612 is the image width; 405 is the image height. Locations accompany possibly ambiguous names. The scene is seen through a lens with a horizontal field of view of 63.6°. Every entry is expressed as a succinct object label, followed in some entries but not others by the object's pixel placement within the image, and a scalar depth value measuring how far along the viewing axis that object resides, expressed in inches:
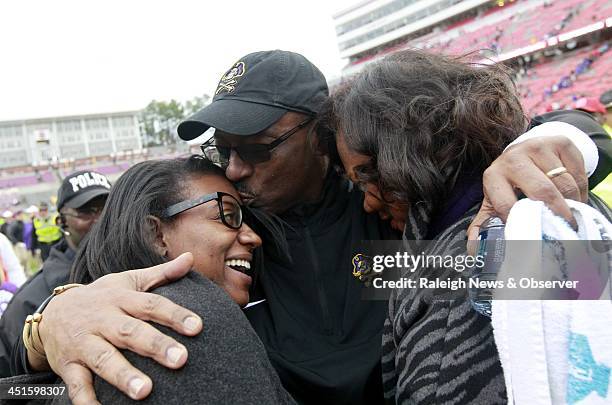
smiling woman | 42.0
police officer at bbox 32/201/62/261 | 310.5
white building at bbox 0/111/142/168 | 2297.0
